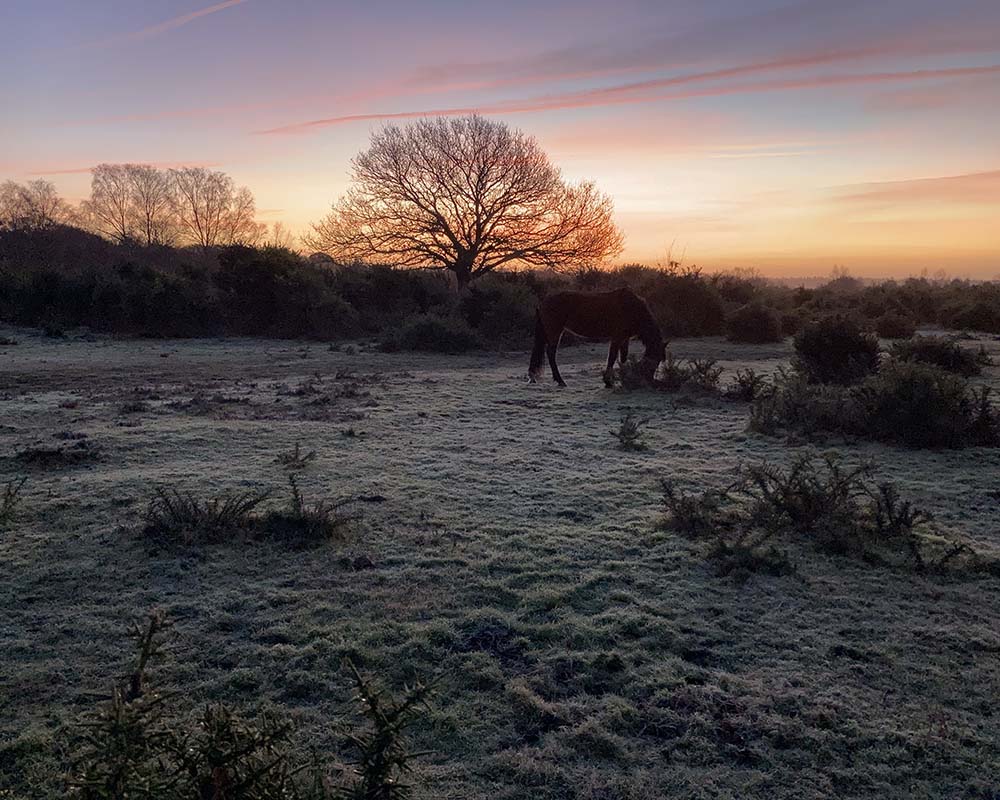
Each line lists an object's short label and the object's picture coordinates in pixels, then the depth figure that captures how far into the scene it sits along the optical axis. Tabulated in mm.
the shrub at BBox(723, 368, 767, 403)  8773
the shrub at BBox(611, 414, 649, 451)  6293
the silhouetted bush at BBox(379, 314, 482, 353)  15195
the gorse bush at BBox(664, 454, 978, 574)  3662
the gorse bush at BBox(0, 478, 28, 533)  4023
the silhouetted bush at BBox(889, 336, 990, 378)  9961
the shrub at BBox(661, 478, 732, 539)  4074
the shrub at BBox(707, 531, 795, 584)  3523
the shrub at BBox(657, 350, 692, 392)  9336
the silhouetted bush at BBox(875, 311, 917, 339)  16609
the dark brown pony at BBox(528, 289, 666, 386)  10165
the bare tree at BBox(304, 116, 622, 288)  23797
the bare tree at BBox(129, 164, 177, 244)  44031
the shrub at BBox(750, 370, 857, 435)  6809
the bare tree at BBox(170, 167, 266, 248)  45438
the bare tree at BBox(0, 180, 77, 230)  42434
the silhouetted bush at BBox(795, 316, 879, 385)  9508
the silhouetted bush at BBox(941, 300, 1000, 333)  17891
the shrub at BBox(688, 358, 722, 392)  9188
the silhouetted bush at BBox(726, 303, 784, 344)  16828
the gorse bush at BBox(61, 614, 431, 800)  1359
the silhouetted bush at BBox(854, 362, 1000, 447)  6121
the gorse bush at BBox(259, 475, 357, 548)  3939
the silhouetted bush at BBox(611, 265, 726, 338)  18312
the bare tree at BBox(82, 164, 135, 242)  43312
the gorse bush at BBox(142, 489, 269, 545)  3838
